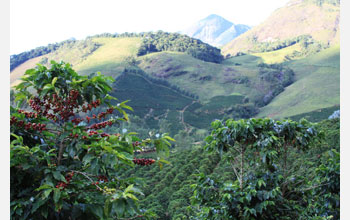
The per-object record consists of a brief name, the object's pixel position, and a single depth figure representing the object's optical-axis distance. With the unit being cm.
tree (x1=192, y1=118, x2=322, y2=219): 414
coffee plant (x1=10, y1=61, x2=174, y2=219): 213
